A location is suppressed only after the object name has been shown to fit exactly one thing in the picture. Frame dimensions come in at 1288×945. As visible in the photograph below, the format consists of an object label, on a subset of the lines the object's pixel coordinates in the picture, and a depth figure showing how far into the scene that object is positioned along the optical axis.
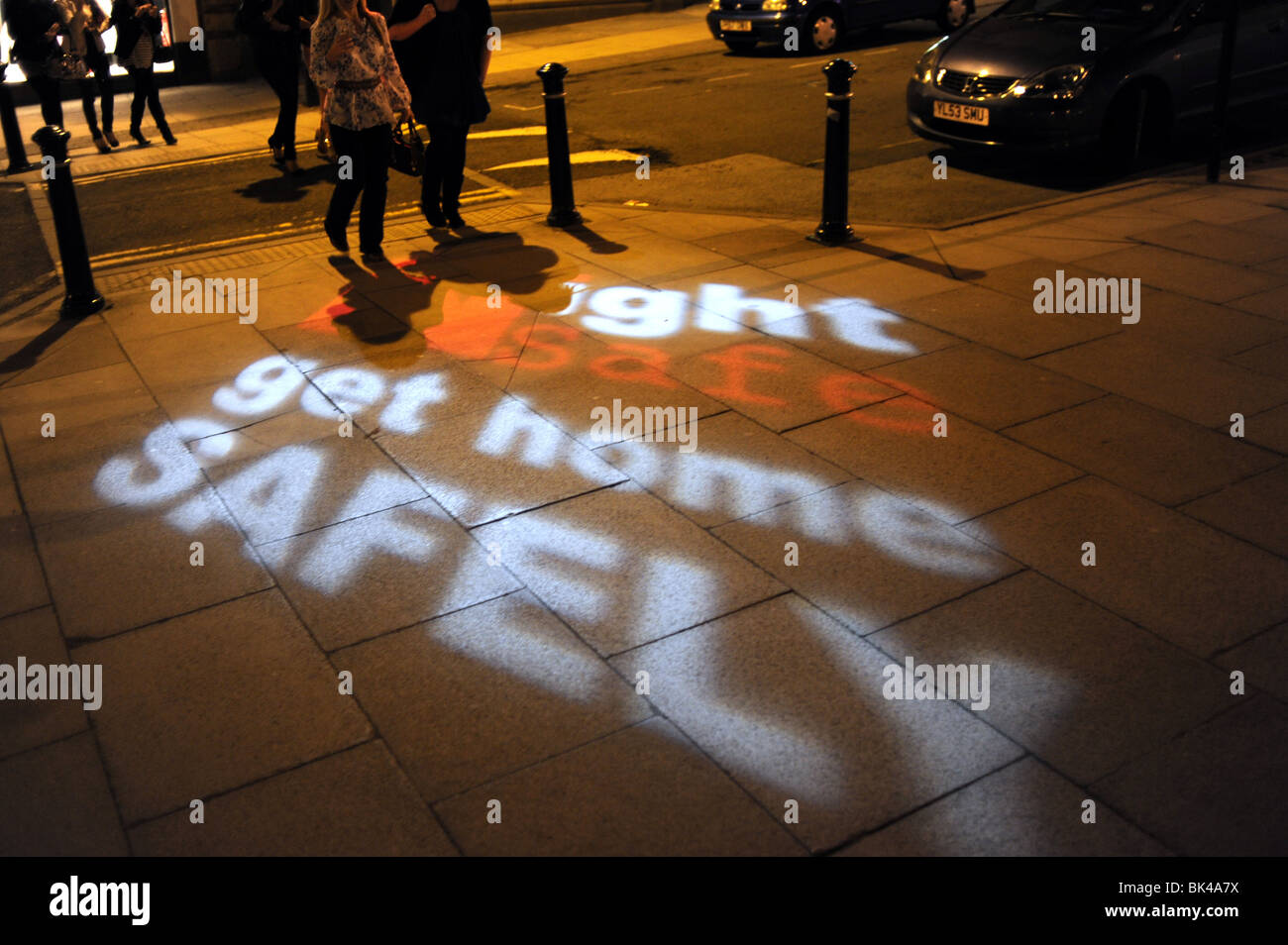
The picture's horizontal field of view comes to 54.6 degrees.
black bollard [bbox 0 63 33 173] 12.33
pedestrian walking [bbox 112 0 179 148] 12.85
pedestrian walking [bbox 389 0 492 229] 8.08
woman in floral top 7.55
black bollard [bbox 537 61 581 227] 8.55
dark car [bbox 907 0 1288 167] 9.42
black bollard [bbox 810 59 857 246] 7.79
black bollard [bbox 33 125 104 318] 7.32
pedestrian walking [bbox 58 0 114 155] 12.97
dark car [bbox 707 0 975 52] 16.45
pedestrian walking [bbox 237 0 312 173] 10.81
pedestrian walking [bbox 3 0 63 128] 12.15
